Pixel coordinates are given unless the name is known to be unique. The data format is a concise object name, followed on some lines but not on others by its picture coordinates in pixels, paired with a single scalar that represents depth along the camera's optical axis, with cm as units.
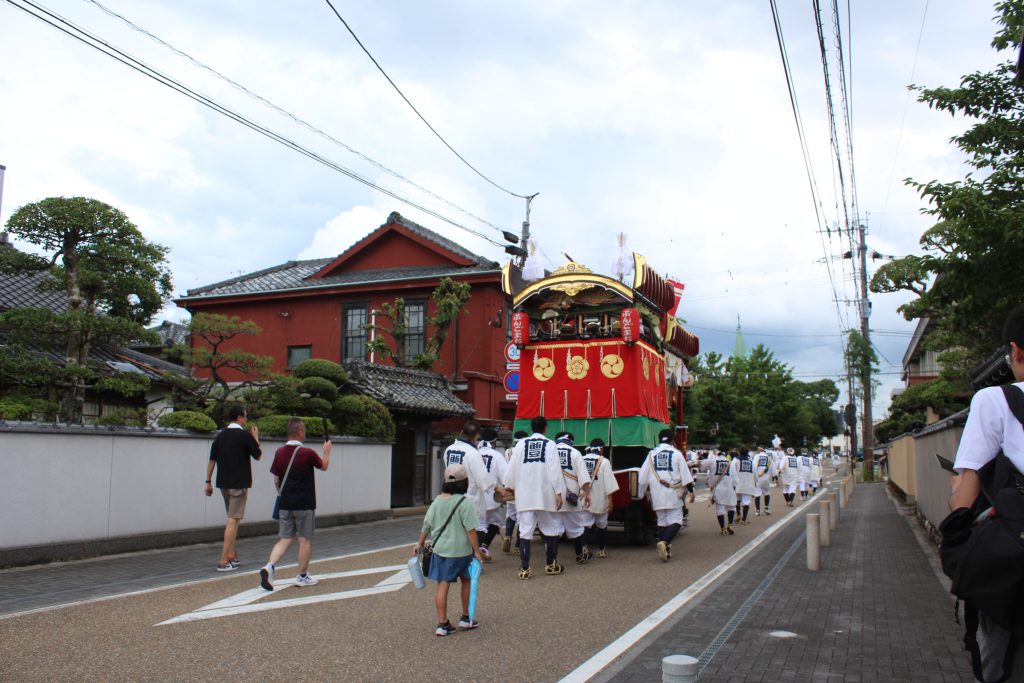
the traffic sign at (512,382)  1958
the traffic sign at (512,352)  1555
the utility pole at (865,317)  3338
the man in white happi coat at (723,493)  1577
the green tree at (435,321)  2343
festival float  1286
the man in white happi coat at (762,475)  2050
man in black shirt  959
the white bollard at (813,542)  1048
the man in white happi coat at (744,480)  1834
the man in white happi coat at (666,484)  1161
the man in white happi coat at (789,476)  2467
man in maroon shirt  863
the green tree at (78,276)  1156
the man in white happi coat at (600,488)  1145
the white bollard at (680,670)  371
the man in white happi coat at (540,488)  1025
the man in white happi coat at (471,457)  966
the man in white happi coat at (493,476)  1121
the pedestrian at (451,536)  656
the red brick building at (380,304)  2656
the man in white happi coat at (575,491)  1066
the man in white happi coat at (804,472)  2723
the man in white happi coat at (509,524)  1180
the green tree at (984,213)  820
